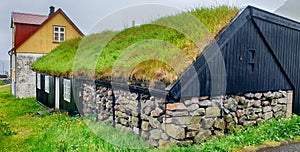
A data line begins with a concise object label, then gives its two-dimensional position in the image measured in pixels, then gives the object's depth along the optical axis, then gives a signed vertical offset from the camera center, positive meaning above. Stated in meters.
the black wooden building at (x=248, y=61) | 6.21 +0.25
